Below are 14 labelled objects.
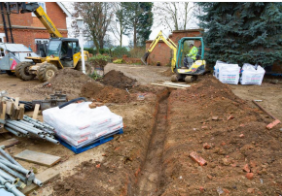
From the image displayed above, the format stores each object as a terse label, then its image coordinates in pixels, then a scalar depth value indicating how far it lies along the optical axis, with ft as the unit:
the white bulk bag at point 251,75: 31.58
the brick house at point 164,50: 53.52
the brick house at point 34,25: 49.47
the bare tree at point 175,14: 68.55
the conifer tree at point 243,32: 31.82
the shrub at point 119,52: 80.00
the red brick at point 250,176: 9.10
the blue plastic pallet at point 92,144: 12.52
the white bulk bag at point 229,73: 31.63
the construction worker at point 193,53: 31.48
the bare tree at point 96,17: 79.51
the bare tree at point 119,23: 85.10
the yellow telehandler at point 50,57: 29.25
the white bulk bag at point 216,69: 33.33
